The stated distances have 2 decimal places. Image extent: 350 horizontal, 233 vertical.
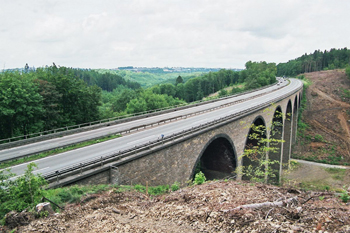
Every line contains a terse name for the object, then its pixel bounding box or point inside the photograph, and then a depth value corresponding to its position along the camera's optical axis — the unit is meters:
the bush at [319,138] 63.16
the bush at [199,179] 15.88
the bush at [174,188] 15.45
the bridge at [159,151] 15.03
